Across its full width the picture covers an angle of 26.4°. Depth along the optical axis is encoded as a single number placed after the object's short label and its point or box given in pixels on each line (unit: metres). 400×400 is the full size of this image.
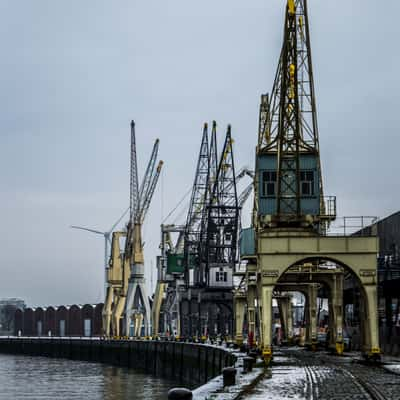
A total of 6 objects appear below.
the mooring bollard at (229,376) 32.19
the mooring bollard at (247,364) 40.21
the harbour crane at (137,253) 161.38
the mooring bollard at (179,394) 21.05
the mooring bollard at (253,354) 51.06
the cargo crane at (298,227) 49.62
